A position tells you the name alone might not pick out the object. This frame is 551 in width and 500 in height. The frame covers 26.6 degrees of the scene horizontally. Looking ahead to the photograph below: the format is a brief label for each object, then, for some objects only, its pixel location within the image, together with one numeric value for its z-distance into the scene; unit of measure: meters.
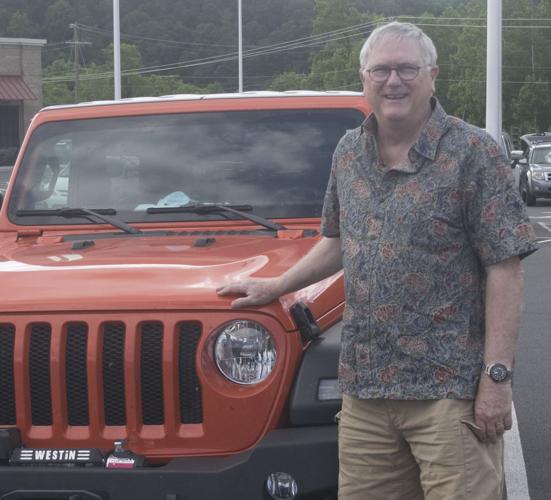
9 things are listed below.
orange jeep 3.36
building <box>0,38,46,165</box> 56.34
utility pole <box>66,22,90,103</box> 75.12
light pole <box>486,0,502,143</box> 17.59
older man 3.01
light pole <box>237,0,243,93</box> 46.91
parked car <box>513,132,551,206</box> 27.97
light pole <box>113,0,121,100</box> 27.78
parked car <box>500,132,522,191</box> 29.16
